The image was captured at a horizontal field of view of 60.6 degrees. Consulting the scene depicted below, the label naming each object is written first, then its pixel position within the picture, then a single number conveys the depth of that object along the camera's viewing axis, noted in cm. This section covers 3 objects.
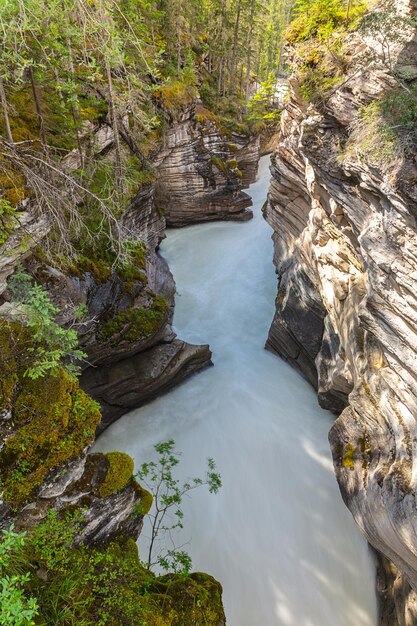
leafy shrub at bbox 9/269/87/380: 499
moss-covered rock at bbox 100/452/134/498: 558
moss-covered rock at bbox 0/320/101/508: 466
